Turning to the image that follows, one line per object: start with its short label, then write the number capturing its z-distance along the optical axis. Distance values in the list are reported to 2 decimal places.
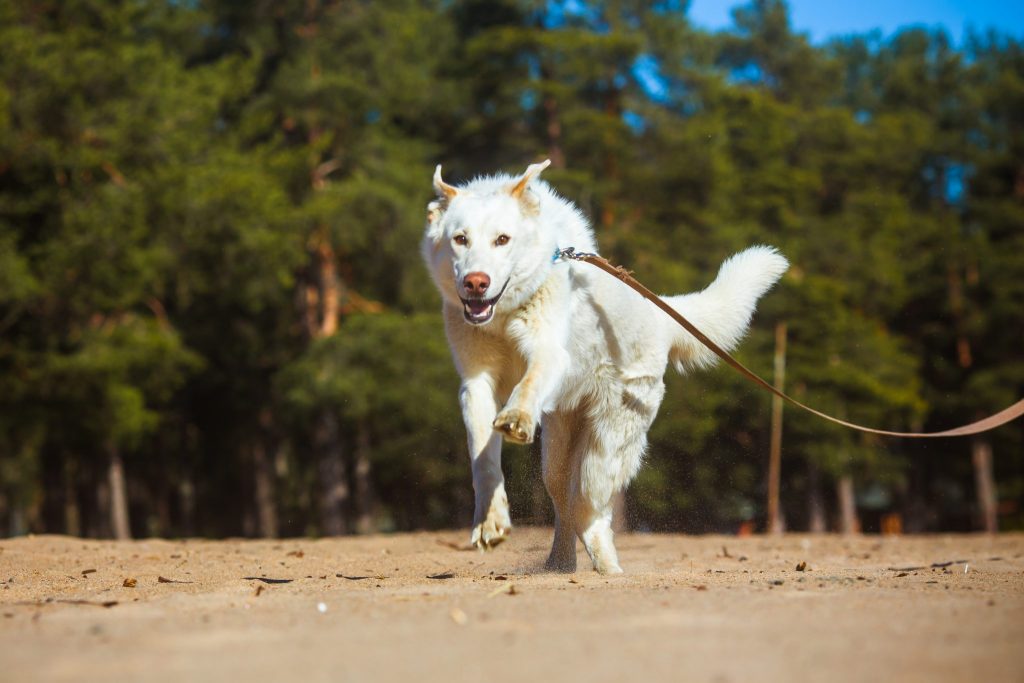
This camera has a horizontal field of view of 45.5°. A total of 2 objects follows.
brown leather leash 7.13
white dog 6.46
